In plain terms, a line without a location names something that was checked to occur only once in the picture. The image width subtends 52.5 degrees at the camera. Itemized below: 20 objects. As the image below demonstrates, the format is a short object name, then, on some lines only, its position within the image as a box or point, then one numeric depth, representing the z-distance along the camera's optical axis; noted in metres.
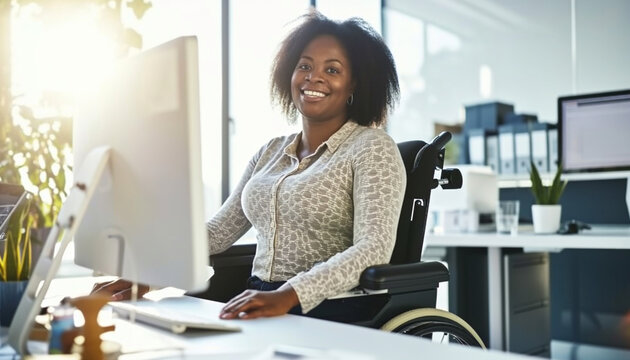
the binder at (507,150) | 3.55
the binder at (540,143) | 3.42
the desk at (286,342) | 0.88
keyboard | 1.02
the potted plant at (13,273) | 1.17
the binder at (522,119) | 3.82
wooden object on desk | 0.83
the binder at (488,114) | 3.99
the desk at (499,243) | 2.40
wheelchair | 1.37
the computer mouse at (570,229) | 2.62
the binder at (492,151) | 3.62
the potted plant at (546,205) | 2.71
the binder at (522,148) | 3.50
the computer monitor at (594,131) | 2.82
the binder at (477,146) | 3.68
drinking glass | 2.83
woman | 1.40
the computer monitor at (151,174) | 0.88
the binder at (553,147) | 3.42
